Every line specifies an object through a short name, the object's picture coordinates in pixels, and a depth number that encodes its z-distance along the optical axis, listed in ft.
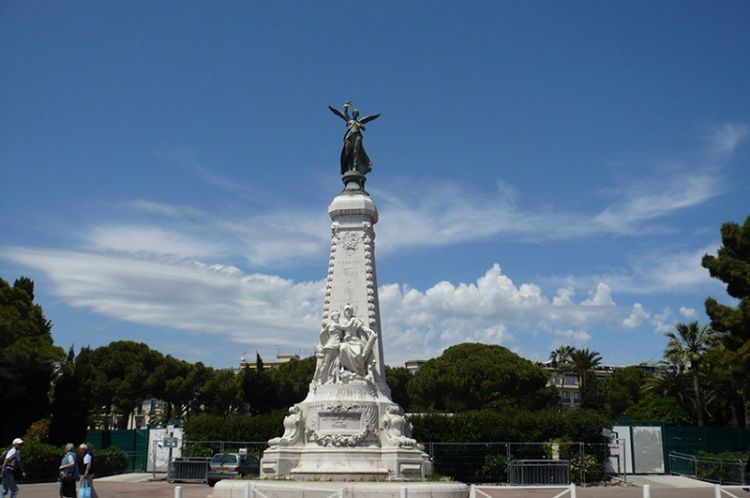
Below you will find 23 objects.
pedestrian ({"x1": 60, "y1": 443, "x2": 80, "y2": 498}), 40.52
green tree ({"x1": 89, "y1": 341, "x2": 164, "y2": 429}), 163.12
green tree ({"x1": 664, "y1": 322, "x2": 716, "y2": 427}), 146.00
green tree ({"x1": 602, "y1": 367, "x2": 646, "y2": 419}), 199.41
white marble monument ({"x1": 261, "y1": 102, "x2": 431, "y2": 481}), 57.26
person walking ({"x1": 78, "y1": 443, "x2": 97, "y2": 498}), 40.19
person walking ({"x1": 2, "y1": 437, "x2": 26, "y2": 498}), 41.42
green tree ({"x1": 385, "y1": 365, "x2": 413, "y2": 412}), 182.60
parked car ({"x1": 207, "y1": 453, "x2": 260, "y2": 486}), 79.92
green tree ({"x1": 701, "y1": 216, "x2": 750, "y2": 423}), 86.43
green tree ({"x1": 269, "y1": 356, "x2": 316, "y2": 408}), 177.47
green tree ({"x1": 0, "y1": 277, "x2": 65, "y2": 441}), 101.81
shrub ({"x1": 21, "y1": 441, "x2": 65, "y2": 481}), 82.33
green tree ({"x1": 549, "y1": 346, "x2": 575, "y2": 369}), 246.47
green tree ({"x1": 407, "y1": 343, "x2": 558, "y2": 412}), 161.79
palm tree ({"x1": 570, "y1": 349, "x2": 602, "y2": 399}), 233.14
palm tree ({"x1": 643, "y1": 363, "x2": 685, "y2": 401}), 155.84
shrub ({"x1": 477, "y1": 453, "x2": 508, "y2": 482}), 94.73
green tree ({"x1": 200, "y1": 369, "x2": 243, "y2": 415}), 174.70
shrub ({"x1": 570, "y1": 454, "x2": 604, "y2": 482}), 93.97
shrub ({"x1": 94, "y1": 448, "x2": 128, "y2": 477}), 96.43
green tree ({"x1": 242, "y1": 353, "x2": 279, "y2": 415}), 180.14
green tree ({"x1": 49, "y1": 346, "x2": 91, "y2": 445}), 106.73
